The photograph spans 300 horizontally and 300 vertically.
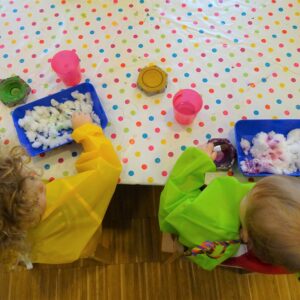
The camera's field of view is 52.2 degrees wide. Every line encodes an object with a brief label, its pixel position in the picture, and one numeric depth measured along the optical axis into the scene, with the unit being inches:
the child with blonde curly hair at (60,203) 26.5
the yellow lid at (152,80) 37.4
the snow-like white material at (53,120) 34.4
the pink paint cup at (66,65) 36.7
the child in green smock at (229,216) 24.1
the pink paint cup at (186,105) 35.2
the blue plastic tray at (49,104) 34.3
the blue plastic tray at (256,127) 34.6
